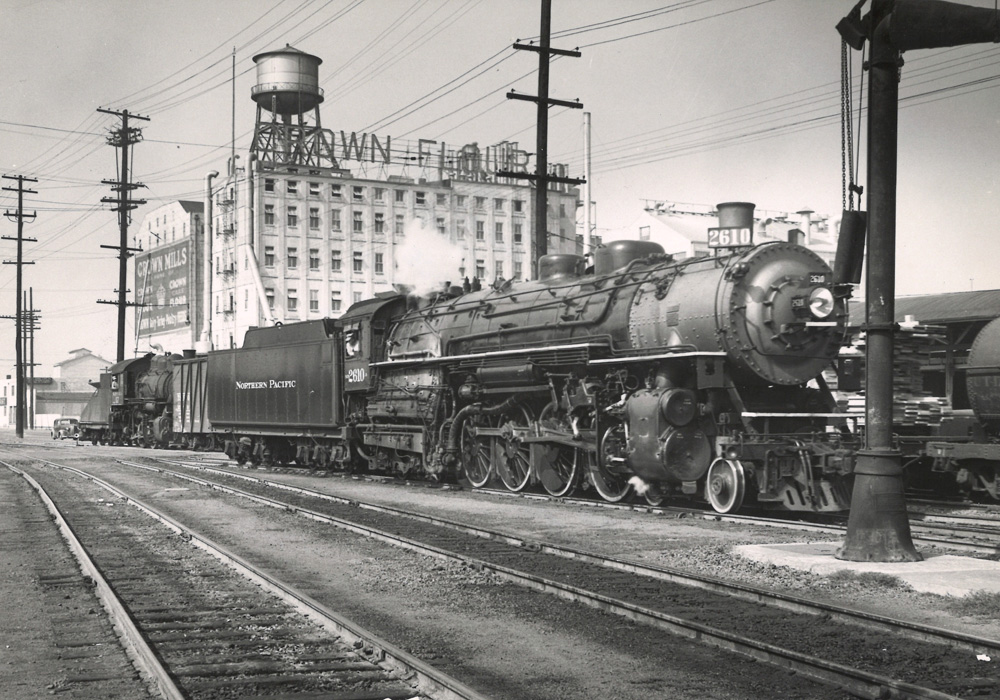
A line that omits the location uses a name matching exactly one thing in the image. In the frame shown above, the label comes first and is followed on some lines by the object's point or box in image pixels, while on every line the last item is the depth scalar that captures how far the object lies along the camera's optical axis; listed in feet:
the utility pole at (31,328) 255.91
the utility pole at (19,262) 195.93
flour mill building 236.63
